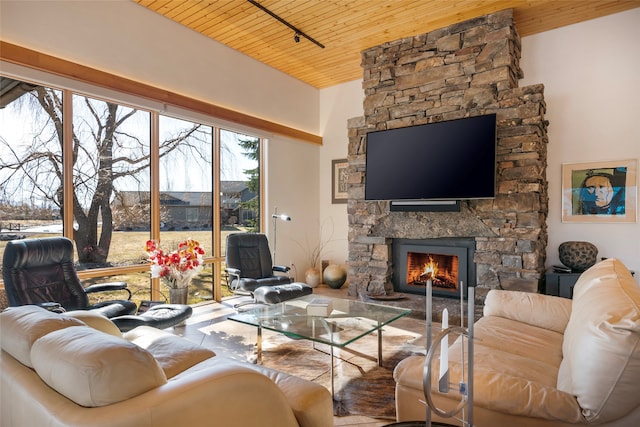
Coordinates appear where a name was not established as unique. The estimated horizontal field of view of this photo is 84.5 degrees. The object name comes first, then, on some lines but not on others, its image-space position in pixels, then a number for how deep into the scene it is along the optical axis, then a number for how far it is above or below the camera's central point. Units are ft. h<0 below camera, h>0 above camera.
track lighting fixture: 12.34 +7.24
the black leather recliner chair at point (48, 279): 8.77 -1.77
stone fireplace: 12.59 +2.55
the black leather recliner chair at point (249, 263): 13.08 -2.11
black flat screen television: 12.81 +1.97
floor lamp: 17.83 -0.89
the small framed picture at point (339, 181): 19.84 +1.74
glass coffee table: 7.87 -2.74
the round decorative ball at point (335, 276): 18.43 -3.41
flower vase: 11.10 -2.63
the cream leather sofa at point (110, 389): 2.99 -1.62
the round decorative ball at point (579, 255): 12.55 -1.57
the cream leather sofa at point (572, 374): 3.90 -2.18
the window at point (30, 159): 10.23 +1.59
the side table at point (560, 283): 12.30 -2.56
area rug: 7.24 -3.94
